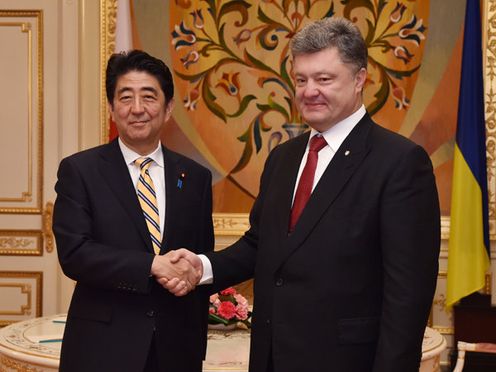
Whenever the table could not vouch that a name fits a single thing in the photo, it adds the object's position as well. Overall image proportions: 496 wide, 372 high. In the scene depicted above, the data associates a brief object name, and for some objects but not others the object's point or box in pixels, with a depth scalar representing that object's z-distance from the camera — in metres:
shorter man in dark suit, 2.35
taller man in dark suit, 2.01
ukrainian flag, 4.53
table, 2.99
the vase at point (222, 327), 3.47
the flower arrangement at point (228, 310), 3.46
